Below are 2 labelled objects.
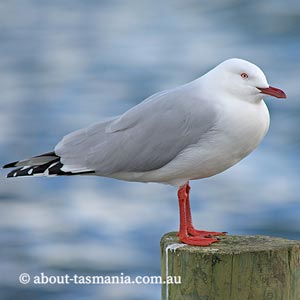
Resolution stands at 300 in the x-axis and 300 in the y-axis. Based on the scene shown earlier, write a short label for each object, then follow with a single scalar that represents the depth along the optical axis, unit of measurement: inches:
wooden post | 317.7
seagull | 351.6
